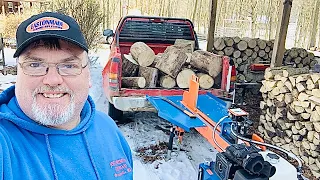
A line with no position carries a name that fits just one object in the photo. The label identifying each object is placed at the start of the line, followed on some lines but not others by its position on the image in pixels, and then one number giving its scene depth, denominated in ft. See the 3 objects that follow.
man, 4.40
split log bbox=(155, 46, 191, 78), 18.10
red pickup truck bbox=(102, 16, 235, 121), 18.01
